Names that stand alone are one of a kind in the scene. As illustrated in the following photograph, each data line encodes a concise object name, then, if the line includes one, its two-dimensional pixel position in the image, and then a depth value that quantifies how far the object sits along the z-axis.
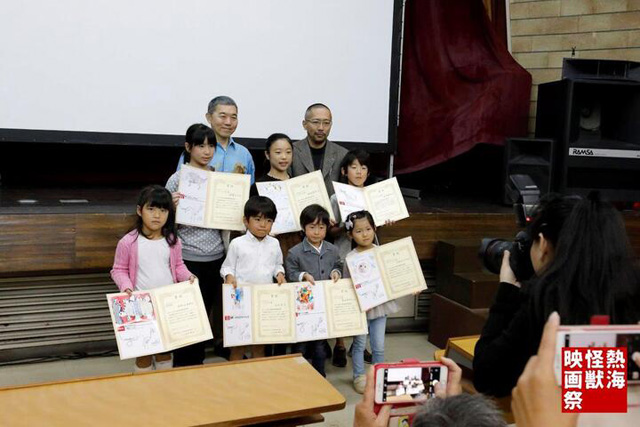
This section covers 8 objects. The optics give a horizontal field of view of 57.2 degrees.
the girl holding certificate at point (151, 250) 2.44
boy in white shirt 2.56
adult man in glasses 3.05
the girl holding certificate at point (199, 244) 2.59
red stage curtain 4.88
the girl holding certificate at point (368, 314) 2.73
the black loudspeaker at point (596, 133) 4.05
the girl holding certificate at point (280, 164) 2.82
